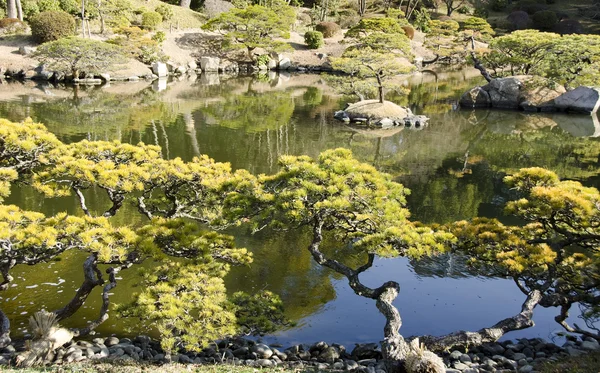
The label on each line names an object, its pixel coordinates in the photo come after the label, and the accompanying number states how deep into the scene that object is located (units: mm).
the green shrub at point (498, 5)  60638
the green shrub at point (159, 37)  37891
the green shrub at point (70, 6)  37969
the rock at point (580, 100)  26781
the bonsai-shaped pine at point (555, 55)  27594
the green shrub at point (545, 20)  54312
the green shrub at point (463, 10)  59497
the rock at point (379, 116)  23417
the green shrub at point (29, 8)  38312
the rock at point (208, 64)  41125
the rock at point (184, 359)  6504
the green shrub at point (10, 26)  35375
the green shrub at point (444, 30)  39781
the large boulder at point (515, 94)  27953
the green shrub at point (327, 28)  47906
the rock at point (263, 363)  6477
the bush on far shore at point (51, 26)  33656
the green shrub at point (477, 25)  36156
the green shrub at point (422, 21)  53281
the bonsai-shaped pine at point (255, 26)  40875
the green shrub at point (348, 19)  53688
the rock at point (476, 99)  28781
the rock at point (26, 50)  33688
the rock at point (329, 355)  6941
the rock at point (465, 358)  6879
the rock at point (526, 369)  6304
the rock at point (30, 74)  32688
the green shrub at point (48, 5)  37406
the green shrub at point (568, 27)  52906
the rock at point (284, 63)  44250
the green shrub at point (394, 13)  50503
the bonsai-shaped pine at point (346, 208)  6742
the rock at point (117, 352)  6542
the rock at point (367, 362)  6800
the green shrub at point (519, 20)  54969
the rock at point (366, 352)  7176
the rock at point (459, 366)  6572
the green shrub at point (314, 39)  44625
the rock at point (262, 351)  6947
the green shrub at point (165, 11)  43219
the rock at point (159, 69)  36594
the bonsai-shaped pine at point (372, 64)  23656
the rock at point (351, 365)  6486
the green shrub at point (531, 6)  58769
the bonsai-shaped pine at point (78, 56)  29641
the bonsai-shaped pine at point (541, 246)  6781
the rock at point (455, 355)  6918
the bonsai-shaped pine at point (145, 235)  6082
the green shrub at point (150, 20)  39969
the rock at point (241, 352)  6965
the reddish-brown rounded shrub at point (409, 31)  48528
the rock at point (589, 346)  7137
